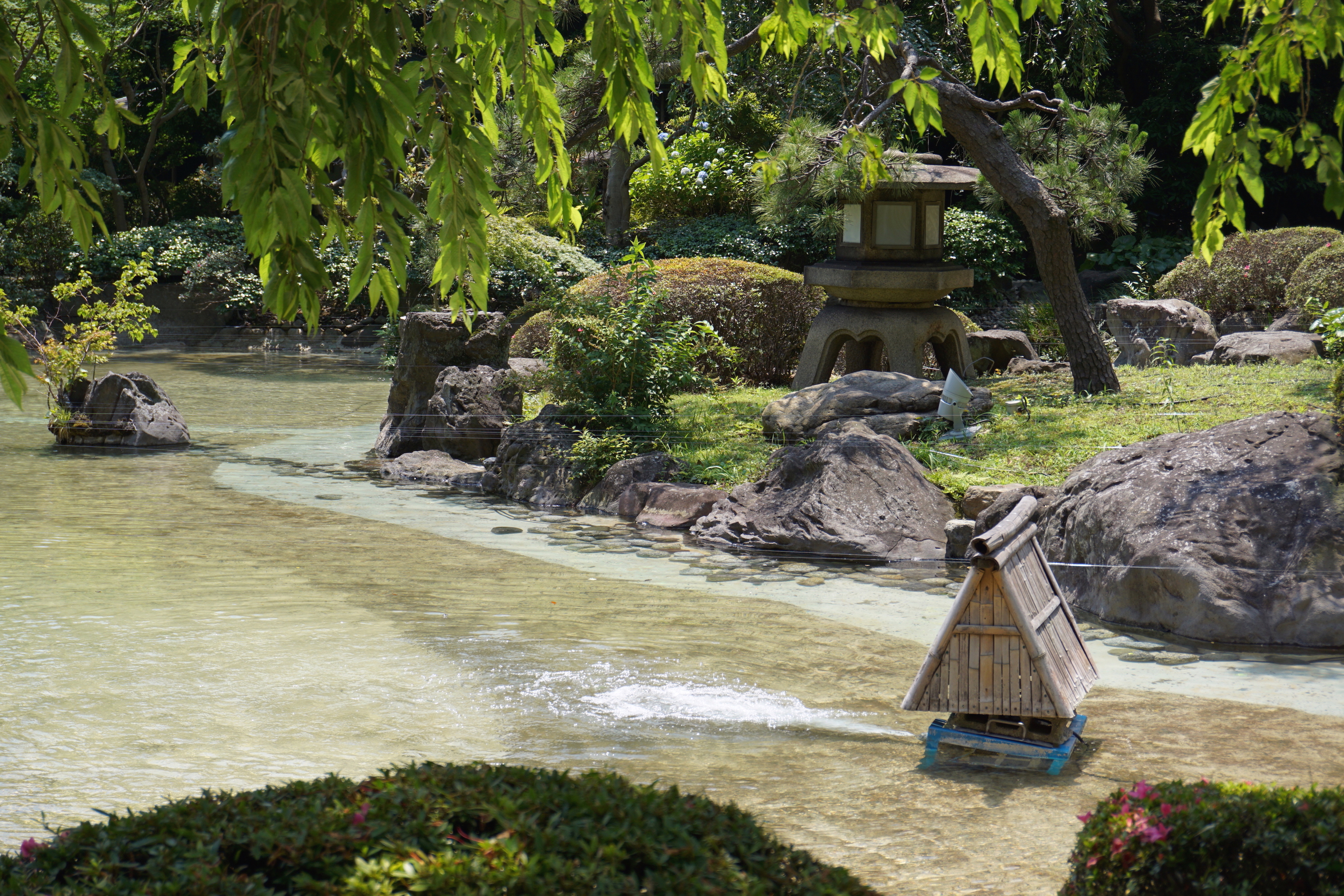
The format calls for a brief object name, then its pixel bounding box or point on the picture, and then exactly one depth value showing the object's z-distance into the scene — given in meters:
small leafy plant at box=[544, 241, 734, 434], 10.34
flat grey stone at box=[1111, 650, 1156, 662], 5.95
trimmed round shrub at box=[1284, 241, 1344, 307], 13.20
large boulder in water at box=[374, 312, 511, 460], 11.60
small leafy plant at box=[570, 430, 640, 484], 9.96
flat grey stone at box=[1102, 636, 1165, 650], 6.16
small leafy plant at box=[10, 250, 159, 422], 12.18
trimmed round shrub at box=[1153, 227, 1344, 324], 15.02
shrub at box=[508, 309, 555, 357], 14.45
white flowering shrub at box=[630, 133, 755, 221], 20.45
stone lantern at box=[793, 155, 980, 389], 12.18
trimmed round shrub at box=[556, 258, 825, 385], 13.87
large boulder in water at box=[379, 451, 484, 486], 10.98
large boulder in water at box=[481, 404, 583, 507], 10.05
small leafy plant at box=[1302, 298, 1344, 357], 10.04
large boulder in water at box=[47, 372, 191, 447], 12.20
